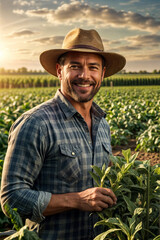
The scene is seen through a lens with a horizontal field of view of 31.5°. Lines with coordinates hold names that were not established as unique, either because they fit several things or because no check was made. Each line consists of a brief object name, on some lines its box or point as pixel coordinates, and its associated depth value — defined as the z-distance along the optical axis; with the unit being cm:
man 176
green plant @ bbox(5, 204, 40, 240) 93
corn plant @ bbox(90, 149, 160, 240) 130
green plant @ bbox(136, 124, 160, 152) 687
